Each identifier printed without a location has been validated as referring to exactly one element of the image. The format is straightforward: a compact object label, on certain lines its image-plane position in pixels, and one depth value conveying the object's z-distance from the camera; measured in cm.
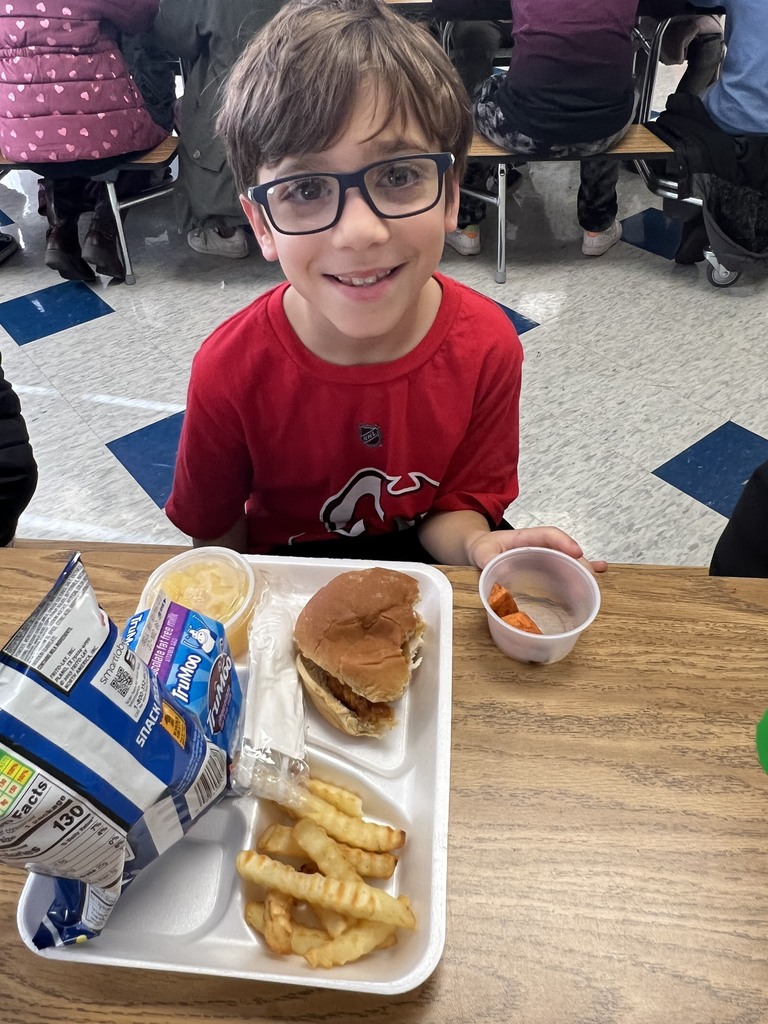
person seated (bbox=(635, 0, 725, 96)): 309
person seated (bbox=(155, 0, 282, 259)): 255
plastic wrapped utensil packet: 64
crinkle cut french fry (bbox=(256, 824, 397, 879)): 61
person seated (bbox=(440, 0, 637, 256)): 237
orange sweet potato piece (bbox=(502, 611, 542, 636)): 74
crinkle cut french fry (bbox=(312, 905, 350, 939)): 57
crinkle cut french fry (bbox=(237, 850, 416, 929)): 56
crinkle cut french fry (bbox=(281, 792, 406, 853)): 62
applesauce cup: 75
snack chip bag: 44
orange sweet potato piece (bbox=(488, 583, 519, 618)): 76
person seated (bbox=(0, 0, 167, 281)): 241
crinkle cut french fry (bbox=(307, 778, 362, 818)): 65
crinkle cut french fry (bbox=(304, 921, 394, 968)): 55
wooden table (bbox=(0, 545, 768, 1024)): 54
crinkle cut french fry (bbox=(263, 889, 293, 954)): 56
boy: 79
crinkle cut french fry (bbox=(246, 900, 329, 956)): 57
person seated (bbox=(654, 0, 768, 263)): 234
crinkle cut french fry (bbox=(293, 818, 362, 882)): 59
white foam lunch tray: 56
